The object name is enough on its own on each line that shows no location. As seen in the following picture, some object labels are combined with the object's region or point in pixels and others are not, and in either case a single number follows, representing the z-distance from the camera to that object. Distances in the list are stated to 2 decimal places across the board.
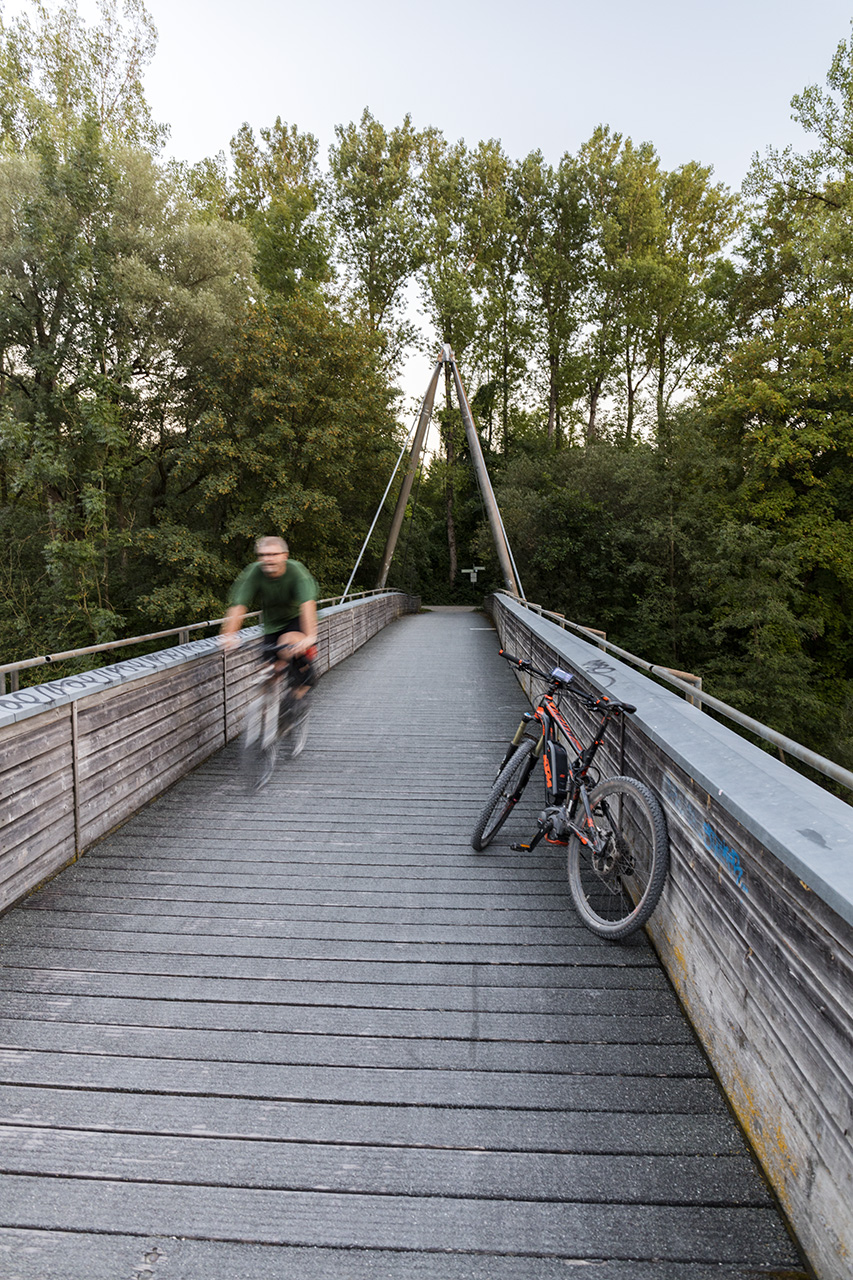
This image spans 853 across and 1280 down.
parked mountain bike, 2.57
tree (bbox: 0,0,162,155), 18.70
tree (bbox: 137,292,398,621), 19.02
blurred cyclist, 4.36
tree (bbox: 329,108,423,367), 31.22
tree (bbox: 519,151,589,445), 33.25
